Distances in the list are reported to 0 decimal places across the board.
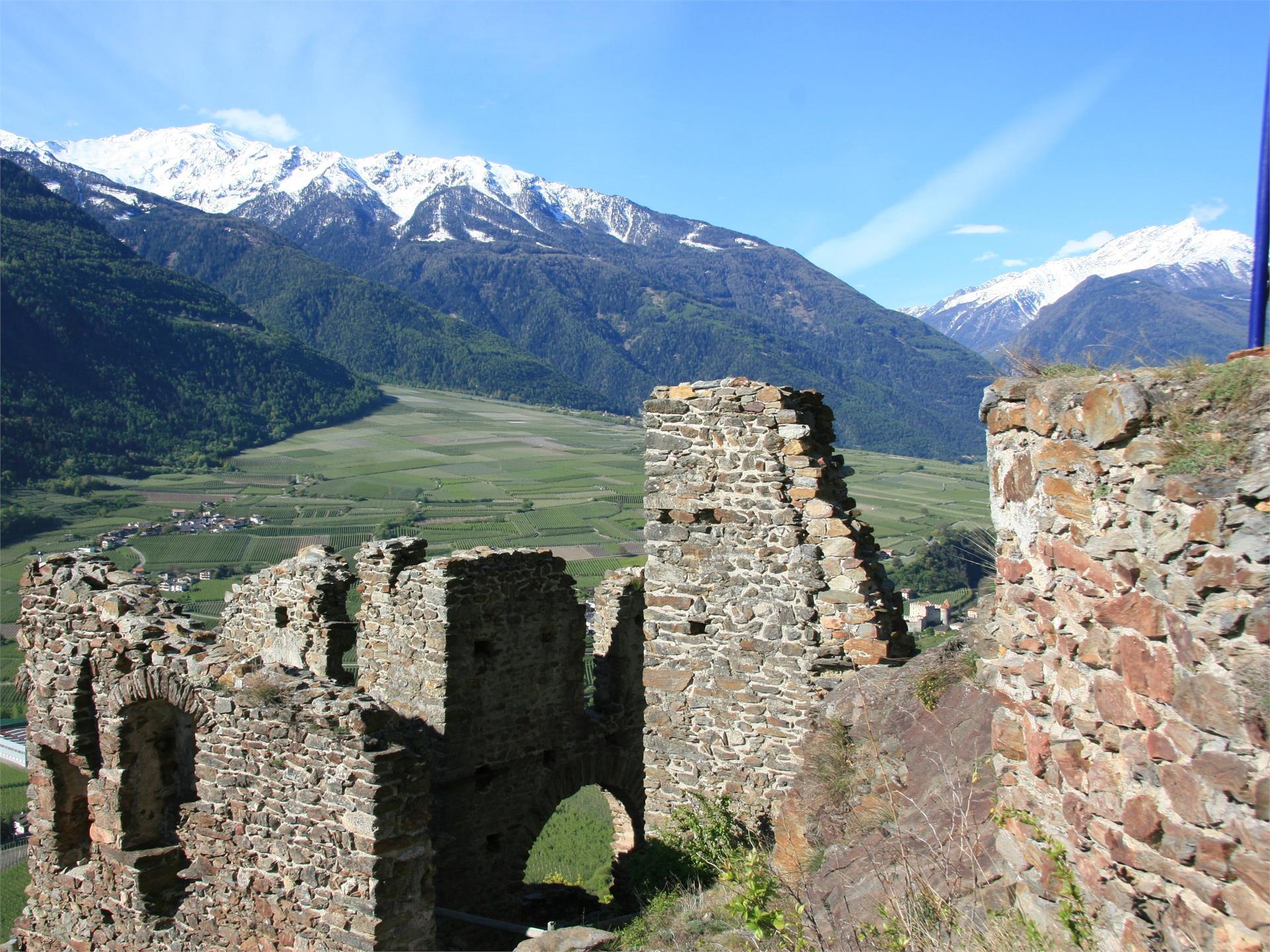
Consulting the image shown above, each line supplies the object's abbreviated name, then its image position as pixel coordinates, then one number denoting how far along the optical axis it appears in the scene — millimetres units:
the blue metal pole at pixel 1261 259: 4828
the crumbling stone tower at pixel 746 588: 7945
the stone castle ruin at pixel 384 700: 6844
